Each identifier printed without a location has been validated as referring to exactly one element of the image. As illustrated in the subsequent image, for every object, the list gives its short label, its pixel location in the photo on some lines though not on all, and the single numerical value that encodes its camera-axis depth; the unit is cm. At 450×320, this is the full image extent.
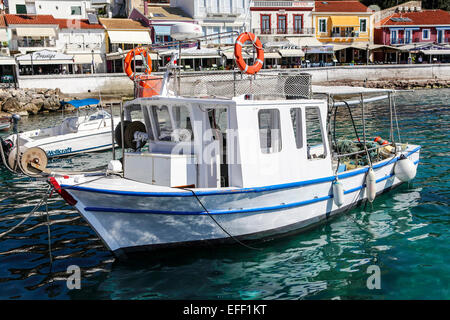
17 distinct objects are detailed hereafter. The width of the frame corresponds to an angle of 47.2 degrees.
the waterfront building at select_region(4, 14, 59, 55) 4744
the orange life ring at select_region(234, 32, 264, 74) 918
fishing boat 863
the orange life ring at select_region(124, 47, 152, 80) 1075
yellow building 5644
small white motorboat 1999
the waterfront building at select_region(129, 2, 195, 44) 5028
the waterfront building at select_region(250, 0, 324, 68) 5322
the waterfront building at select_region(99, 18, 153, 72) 4884
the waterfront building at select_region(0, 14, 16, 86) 4381
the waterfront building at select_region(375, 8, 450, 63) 5791
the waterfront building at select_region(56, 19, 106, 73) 4878
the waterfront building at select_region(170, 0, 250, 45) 5212
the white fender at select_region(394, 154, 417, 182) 1236
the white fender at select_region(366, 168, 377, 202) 1098
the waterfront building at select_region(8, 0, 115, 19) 5234
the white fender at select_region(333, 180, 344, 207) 1016
